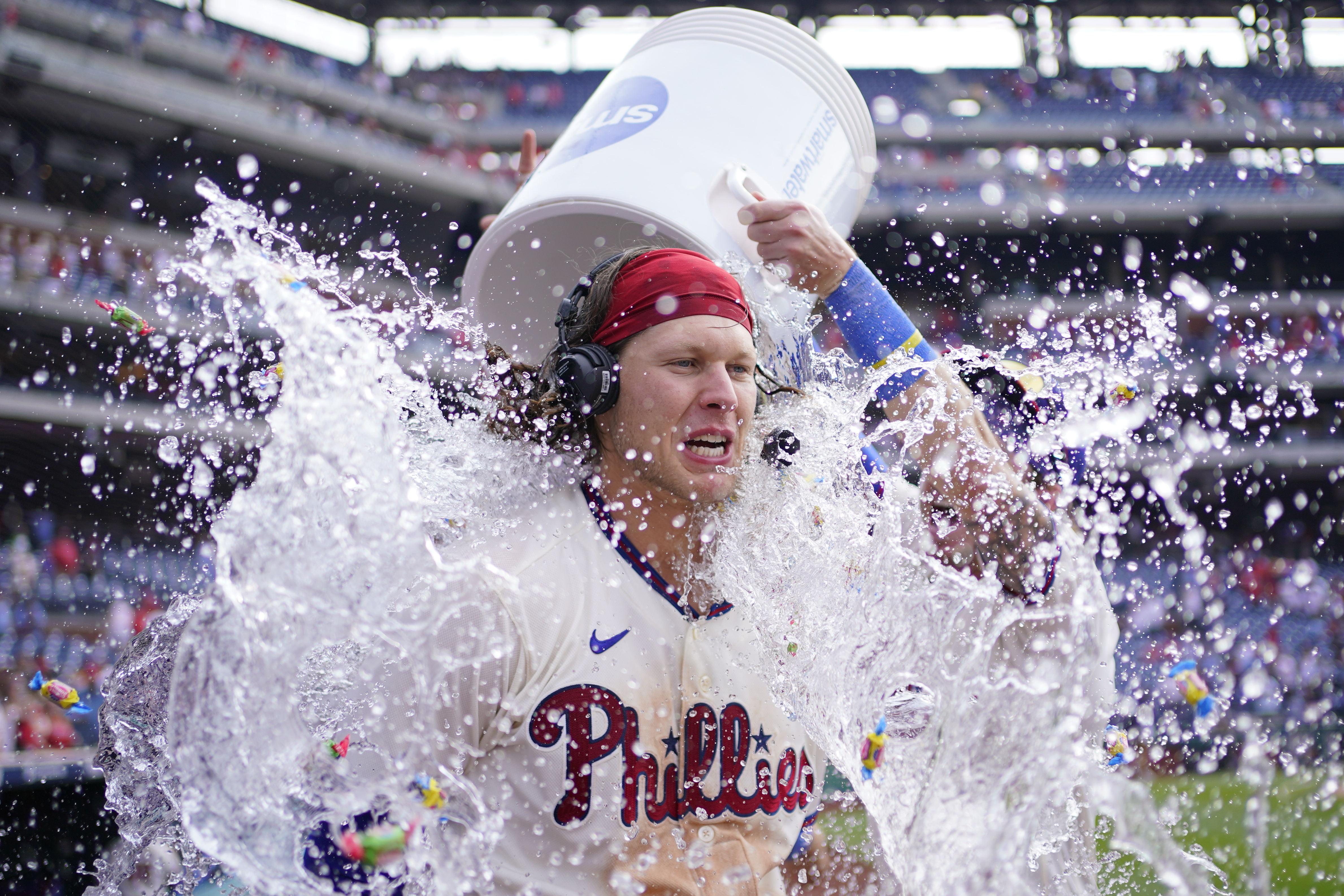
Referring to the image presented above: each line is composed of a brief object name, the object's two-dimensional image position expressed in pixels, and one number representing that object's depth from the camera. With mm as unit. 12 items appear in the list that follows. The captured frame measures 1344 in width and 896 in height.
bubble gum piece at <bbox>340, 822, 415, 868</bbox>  1390
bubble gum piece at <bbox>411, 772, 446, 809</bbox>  1556
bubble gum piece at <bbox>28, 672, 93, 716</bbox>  1997
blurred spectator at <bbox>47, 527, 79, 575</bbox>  12477
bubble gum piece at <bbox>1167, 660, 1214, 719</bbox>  1498
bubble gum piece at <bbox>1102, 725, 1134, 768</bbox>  2297
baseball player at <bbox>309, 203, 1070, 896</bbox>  1924
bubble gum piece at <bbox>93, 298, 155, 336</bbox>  2148
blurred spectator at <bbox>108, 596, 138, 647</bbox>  11922
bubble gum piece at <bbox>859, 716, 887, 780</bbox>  1687
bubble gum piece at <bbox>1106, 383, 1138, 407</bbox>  2307
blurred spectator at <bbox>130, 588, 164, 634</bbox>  10617
